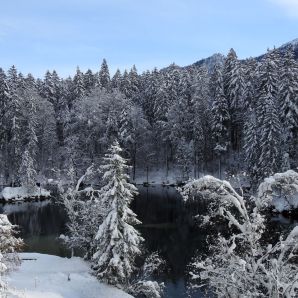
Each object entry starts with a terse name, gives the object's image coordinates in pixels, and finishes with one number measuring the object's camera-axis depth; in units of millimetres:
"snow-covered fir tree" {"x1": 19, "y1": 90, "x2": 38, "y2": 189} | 67312
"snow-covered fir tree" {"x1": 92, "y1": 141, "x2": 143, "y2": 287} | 24672
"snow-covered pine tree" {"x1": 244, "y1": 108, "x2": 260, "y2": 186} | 57531
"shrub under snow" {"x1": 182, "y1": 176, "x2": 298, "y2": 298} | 14345
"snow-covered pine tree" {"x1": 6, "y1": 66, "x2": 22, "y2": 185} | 71938
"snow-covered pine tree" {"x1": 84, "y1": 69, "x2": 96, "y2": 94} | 97625
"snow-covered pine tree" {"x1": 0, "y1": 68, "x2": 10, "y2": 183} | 74062
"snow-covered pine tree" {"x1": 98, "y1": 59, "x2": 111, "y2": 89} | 101225
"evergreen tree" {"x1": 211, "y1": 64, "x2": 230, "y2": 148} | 73250
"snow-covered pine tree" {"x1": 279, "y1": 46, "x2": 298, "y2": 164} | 56094
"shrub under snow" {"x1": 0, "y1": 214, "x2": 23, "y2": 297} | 17116
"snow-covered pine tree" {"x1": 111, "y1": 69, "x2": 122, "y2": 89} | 97794
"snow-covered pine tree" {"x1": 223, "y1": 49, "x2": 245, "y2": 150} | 74188
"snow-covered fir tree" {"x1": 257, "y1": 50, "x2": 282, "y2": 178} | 53312
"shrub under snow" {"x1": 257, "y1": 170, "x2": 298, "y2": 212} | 14141
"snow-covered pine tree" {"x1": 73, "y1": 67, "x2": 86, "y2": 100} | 91019
